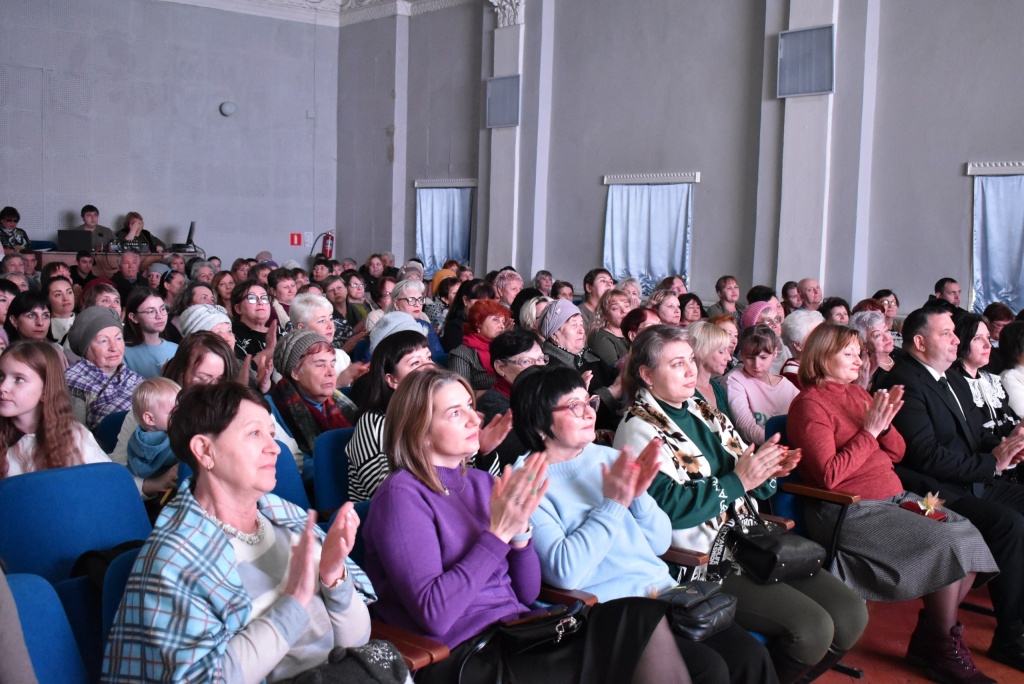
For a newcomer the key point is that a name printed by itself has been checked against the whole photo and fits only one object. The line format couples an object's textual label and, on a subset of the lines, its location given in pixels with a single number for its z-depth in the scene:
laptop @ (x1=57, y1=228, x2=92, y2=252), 11.88
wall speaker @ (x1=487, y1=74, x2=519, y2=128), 12.13
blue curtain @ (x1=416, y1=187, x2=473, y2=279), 13.42
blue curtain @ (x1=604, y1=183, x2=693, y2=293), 10.69
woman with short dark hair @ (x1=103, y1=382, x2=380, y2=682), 1.72
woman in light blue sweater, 2.42
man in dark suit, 3.53
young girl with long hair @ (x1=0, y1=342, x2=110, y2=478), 2.85
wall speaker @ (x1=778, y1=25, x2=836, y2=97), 8.92
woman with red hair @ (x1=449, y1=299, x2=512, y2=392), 4.75
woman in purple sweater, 2.13
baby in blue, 3.03
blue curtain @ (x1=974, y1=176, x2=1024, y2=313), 8.20
